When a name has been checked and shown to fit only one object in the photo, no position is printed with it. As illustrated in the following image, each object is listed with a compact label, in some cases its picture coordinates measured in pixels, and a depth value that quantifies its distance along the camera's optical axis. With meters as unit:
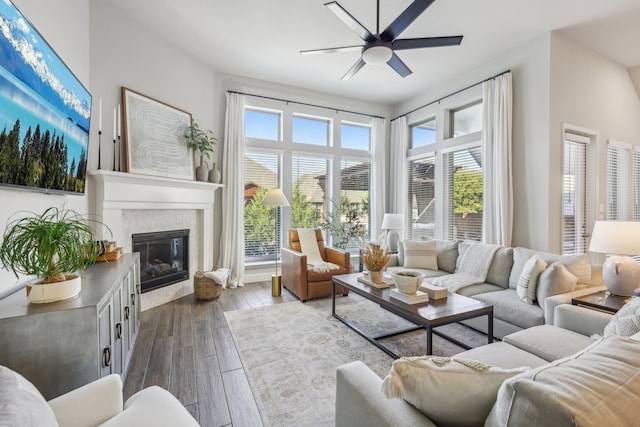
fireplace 3.54
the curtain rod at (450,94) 4.00
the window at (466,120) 4.55
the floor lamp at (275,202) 4.09
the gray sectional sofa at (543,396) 0.61
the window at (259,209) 4.99
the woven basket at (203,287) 3.80
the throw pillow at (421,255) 3.98
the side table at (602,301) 2.08
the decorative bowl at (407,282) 2.45
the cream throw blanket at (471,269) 3.21
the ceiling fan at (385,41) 2.36
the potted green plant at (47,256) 1.37
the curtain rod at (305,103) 4.83
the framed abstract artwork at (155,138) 3.36
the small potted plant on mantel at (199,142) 4.01
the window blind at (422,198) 5.34
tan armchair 3.83
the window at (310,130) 5.36
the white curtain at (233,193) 4.56
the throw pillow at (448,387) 0.86
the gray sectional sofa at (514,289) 2.44
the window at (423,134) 5.36
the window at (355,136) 5.84
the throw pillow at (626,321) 1.42
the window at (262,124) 4.96
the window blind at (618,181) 4.29
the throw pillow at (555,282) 2.48
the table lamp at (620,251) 2.27
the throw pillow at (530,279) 2.62
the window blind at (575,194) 3.86
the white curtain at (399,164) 5.77
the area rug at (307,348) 1.88
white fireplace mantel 3.03
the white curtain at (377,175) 5.94
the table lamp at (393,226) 4.88
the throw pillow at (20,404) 0.65
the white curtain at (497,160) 3.87
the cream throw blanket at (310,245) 4.50
